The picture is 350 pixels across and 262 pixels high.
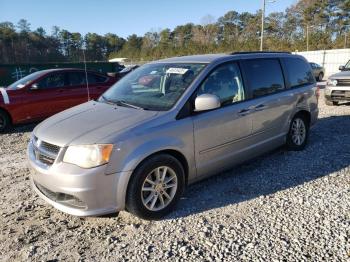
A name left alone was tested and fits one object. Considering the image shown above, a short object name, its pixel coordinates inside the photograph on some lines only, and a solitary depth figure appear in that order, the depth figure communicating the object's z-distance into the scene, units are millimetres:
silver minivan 3459
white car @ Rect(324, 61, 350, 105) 10508
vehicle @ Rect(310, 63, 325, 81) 25502
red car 8711
